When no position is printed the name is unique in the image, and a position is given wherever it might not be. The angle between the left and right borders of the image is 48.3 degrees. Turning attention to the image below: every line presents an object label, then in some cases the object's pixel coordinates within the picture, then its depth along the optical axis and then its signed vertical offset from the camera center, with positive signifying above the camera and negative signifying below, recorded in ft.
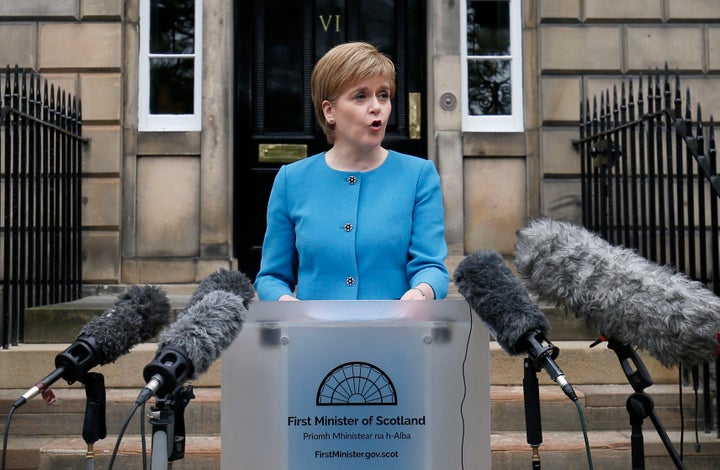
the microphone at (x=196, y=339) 5.21 -0.54
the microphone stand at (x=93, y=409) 6.37 -1.18
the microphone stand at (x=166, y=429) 5.52 -1.18
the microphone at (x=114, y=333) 5.97 -0.56
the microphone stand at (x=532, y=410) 6.24 -1.19
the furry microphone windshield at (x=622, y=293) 6.65 -0.28
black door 23.77 +5.55
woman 7.38 +0.49
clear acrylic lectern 6.24 -1.03
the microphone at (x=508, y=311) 5.98 -0.39
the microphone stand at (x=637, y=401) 7.18 -1.27
